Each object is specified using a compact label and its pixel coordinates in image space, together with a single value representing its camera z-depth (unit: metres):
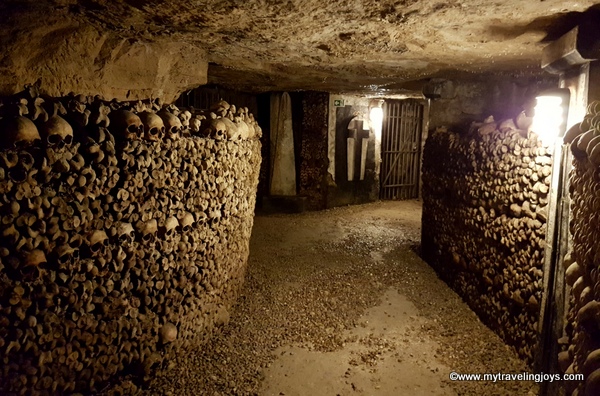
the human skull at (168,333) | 3.22
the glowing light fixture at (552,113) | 3.09
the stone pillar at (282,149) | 9.25
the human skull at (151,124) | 2.86
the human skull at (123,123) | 2.70
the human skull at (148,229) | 2.98
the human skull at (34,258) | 2.26
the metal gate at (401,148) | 11.27
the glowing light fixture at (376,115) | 10.20
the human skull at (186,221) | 3.35
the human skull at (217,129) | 3.58
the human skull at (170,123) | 3.07
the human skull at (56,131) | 2.27
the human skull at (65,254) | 2.45
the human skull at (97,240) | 2.62
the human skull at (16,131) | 2.10
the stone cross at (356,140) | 9.84
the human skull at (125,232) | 2.82
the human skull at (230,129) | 3.82
